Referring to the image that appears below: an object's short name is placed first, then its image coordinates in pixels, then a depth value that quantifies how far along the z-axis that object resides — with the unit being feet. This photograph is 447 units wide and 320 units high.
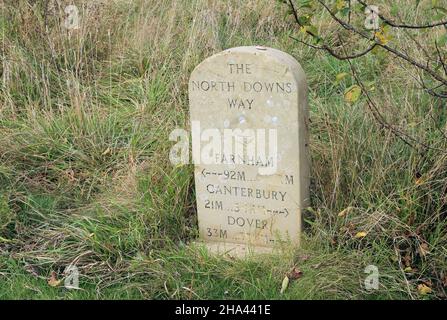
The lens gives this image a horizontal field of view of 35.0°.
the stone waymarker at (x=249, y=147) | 11.67
